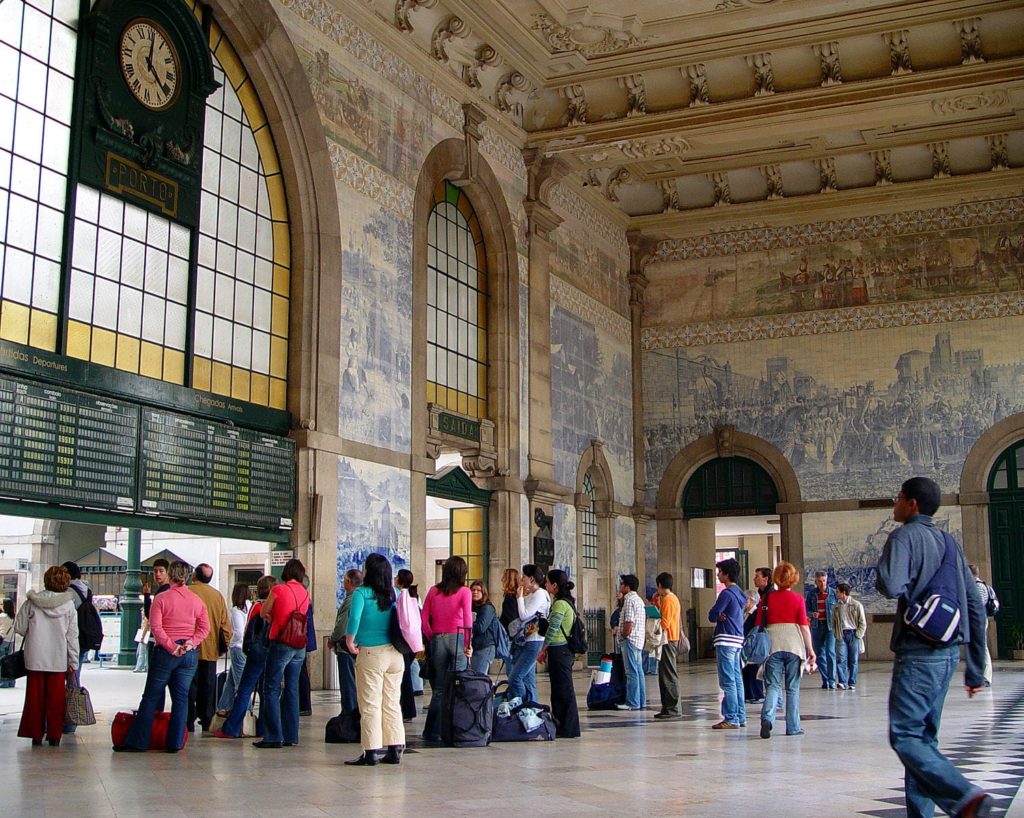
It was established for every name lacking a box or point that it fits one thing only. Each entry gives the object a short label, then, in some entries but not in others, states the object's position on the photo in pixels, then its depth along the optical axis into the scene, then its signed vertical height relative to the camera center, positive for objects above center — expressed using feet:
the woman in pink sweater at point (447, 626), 34.55 -0.05
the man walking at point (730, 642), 37.76 -0.49
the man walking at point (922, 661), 18.01 -0.50
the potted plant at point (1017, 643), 81.71 -0.98
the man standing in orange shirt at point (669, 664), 42.60 -1.32
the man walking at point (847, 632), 57.47 -0.24
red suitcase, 31.50 -2.66
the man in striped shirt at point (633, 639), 44.52 -0.48
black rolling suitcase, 33.45 -2.34
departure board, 40.37 +5.88
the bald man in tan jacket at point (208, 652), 35.96 -0.87
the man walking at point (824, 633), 57.11 -0.29
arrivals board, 46.70 +5.89
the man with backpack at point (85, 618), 37.78 +0.11
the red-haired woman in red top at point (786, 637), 35.60 -0.30
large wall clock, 45.21 +19.56
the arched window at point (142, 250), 42.39 +14.01
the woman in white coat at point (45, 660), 32.58 -0.99
